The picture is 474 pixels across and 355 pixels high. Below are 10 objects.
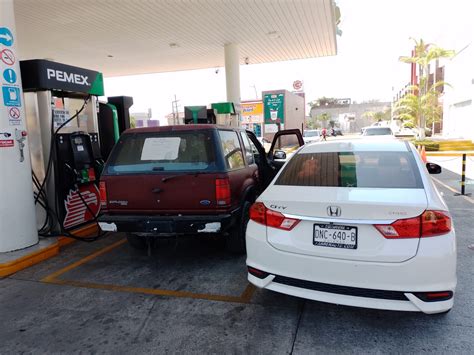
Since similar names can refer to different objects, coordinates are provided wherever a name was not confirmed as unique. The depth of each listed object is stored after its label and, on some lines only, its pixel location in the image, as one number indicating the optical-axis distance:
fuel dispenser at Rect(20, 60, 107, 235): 5.91
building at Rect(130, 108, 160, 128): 48.23
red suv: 4.33
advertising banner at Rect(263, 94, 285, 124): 31.47
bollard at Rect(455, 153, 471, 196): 8.61
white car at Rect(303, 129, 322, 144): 28.74
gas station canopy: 9.77
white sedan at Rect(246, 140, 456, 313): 2.73
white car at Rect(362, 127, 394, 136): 19.97
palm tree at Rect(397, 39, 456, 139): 24.28
